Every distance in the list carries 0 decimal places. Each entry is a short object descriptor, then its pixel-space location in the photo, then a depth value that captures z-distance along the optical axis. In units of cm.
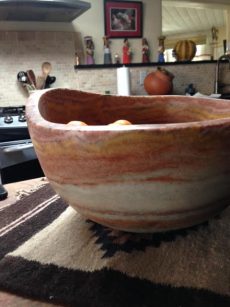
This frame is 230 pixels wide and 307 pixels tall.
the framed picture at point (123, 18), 268
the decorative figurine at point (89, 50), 259
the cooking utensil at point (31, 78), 237
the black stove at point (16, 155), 154
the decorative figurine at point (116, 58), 272
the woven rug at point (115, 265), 30
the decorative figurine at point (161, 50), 280
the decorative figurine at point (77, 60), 255
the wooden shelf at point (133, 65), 255
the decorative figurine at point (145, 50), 281
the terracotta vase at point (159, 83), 239
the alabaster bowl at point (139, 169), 28
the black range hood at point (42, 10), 197
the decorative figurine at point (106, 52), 264
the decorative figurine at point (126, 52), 272
